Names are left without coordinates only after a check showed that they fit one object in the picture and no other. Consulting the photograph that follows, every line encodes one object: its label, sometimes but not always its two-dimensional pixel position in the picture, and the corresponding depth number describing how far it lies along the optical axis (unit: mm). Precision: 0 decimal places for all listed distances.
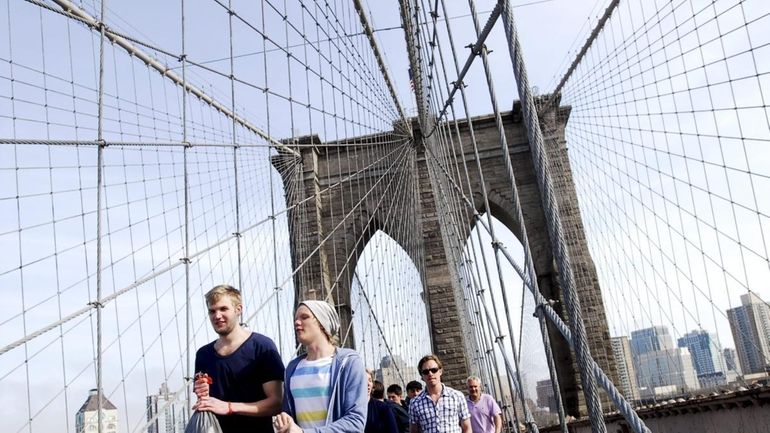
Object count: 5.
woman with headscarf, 1479
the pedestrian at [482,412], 3670
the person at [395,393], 4406
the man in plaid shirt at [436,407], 2947
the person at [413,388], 4012
